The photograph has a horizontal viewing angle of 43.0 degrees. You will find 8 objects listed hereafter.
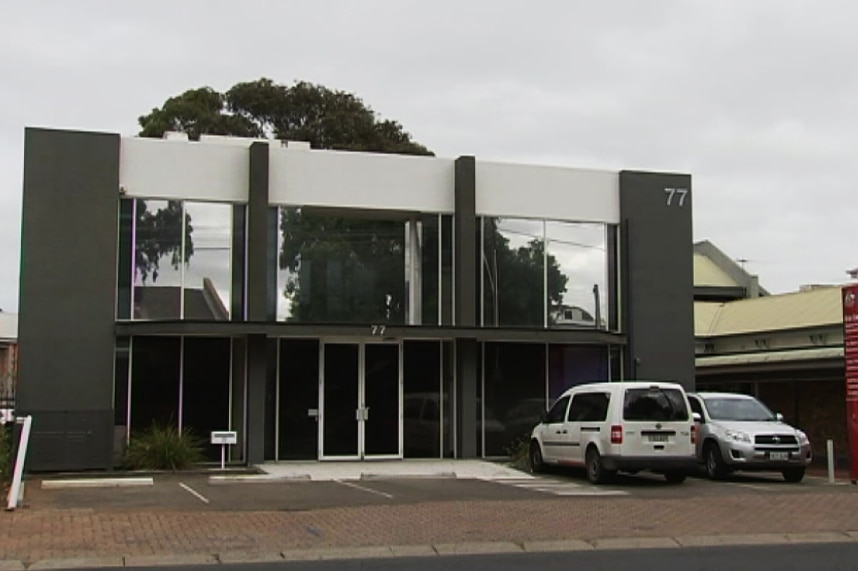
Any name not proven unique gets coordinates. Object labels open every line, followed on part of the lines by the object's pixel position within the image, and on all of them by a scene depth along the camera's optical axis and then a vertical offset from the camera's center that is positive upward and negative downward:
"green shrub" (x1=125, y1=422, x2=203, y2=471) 21.58 -1.66
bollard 21.17 -1.75
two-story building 21.97 +1.64
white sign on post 21.80 -1.40
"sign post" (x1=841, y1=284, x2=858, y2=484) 19.81 +0.25
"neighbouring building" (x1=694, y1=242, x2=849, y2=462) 31.41 +0.45
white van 18.88 -1.07
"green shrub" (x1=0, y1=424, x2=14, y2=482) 18.15 -1.49
